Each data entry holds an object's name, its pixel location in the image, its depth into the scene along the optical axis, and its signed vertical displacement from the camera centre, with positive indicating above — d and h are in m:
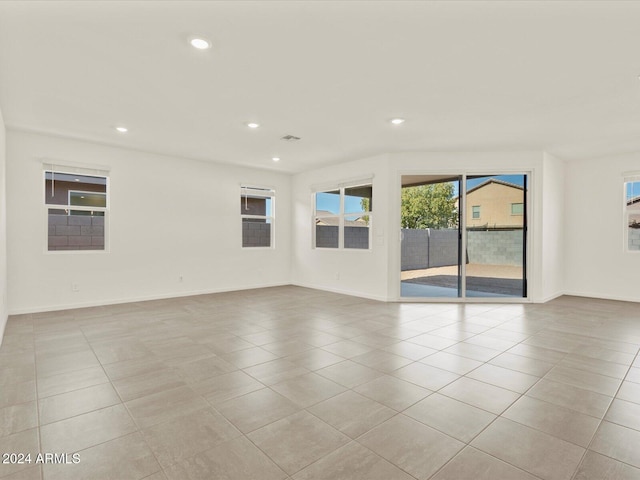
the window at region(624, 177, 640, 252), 5.65 +0.39
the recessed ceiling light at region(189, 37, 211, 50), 2.47 +1.40
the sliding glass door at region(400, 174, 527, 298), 5.75 +0.27
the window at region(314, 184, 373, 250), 6.40 +0.39
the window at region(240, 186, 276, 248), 7.16 +0.45
